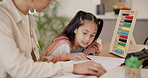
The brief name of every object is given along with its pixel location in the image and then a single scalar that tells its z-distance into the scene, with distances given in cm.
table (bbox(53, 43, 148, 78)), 98
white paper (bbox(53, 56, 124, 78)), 106
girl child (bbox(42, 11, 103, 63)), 162
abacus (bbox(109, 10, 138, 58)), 164
